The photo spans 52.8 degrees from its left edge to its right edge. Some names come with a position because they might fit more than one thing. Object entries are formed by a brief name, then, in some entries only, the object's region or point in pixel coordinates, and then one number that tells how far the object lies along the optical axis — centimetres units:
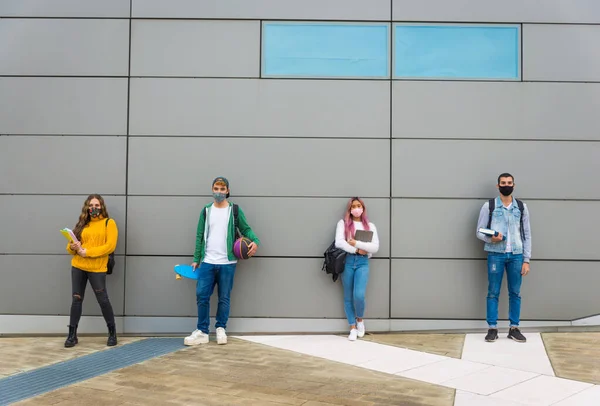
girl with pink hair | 802
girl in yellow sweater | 770
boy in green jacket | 782
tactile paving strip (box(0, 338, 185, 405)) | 575
